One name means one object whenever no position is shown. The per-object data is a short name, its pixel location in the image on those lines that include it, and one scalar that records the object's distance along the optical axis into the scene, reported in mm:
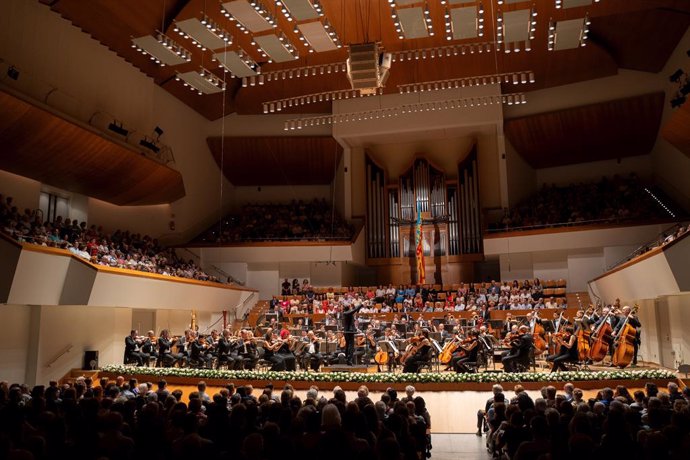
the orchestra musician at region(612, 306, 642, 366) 11734
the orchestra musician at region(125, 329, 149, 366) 14438
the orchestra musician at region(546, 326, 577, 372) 11477
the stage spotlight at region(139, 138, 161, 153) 19641
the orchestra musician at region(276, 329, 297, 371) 13055
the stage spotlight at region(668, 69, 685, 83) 16486
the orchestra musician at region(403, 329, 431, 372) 11984
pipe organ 24344
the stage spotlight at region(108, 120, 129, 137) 18062
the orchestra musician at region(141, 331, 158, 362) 14500
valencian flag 23769
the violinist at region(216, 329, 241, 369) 13758
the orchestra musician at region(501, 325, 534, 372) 11508
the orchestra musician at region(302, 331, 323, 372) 13281
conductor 13047
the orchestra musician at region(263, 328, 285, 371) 12938
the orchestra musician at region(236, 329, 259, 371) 13797
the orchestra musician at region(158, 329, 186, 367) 14391
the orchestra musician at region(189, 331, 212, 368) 14211
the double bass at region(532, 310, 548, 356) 12842
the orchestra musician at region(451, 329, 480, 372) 11857
